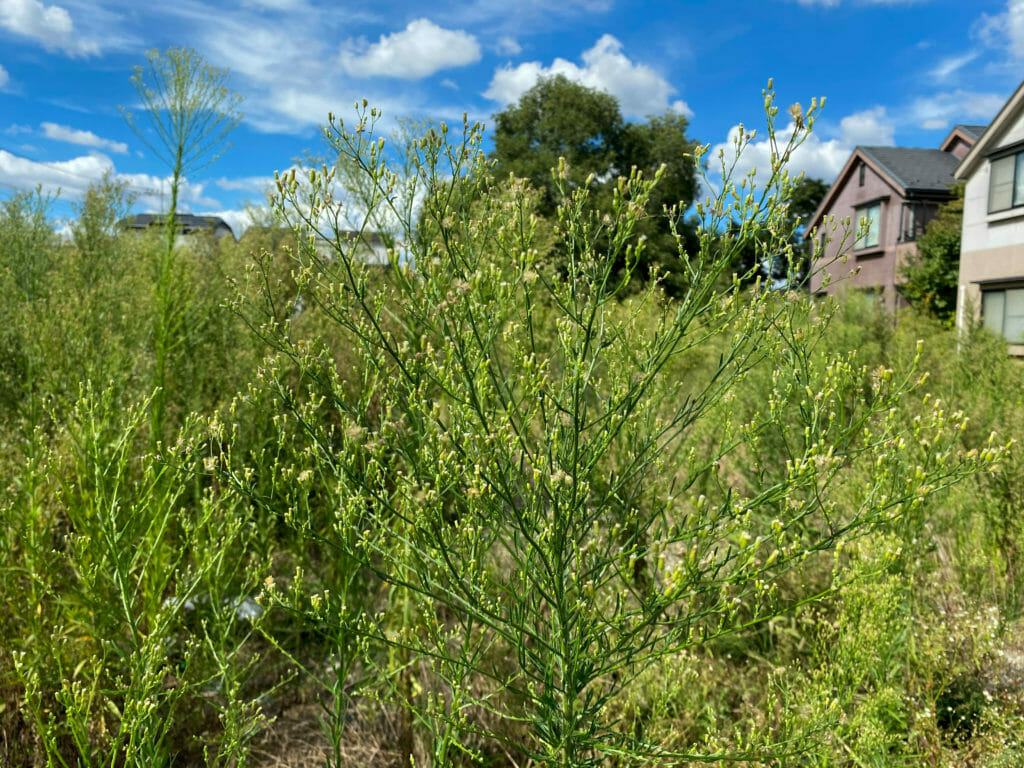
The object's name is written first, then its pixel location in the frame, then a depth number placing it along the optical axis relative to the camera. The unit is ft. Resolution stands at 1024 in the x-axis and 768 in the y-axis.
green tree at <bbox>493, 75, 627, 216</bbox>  86.99
